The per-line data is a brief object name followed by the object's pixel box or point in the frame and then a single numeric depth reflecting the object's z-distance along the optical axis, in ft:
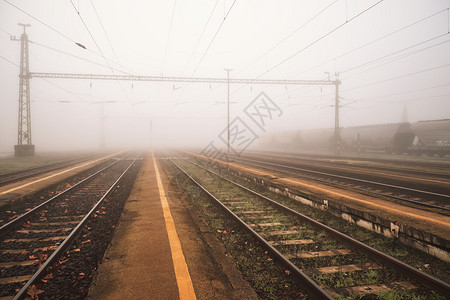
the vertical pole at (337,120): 85.46
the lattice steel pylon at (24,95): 75.46
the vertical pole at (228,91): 93.97
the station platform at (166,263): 9.67
